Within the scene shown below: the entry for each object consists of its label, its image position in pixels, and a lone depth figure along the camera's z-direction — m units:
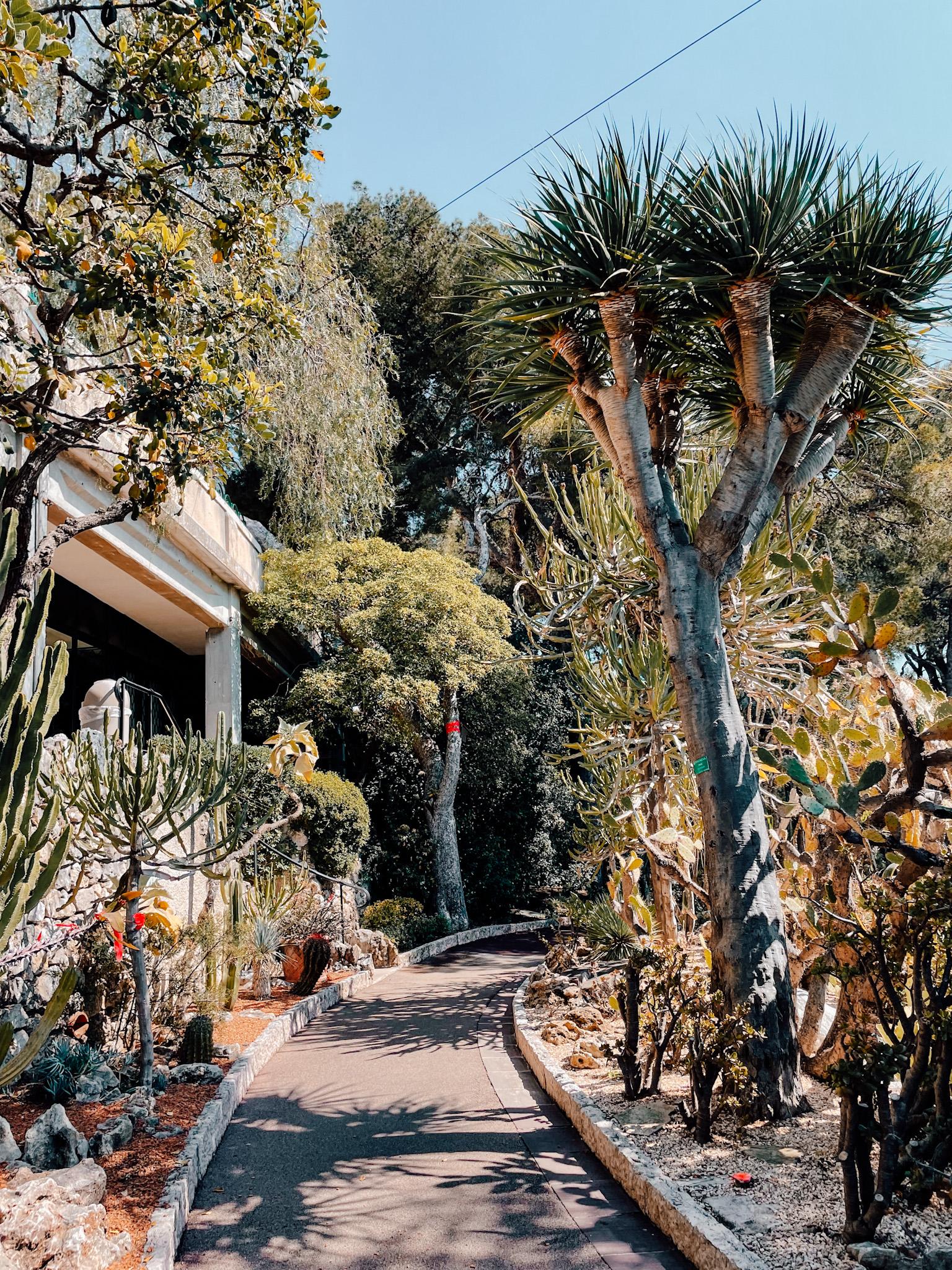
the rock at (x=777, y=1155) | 4.69
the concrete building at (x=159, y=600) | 11.49
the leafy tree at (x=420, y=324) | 22.86
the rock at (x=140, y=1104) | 5.62
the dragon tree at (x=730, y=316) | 5.79
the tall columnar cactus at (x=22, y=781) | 3.32
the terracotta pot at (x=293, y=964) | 10.99
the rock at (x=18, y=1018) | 6.15
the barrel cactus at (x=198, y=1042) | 7.11
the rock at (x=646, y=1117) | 5.44
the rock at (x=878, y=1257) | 3.31
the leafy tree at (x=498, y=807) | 19.80
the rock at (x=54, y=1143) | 4.60
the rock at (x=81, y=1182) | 4.14
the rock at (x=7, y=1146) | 4.59
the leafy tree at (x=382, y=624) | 16.47
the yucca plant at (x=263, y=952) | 10.45
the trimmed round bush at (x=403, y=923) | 15.86
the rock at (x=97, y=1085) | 5.89
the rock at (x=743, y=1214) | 3.91
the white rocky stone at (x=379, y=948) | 13.31
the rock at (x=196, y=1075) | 6.76
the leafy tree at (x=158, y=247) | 4.72
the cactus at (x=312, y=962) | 10.74
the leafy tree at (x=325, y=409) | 13.84
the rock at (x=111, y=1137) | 4.97
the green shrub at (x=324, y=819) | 13.88
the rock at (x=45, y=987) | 6.88
